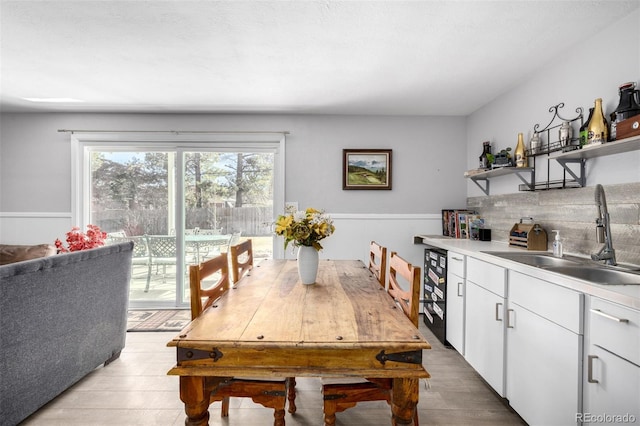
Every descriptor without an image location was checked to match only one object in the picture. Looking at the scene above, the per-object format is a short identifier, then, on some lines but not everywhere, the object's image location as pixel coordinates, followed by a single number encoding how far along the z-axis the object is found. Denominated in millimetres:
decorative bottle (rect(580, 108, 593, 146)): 1872
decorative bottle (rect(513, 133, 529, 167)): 2564
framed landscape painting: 3713
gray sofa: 1662
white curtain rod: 3656
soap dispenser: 2090
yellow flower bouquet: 1688
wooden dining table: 998
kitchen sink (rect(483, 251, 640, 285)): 1556
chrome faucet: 1680
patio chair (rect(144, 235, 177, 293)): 3811
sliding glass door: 3812
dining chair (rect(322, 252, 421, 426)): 1312
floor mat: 3207
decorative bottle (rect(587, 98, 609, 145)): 1750
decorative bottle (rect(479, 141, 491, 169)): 3041
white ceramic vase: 1733
